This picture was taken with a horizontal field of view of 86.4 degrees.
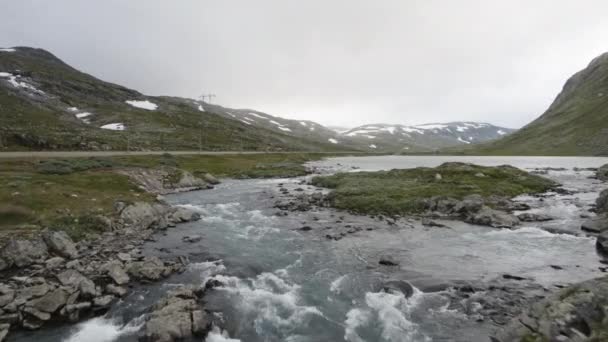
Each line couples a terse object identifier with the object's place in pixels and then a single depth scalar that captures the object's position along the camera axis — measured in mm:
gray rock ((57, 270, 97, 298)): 17734
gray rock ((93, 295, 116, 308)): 17078
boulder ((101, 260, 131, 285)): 19738
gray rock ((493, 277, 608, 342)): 11664
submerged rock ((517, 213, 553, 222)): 34438
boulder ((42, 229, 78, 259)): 23094
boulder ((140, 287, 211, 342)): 14551
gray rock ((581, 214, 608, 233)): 29672
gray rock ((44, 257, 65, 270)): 20867
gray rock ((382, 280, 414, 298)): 19250
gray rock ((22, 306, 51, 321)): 15727
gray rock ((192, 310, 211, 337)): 15080
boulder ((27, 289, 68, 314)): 16234
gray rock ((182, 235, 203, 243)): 28681
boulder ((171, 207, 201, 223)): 35194
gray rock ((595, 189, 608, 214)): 35125
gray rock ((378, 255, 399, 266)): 23609
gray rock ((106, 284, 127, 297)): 18391
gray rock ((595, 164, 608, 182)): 68844
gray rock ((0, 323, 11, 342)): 14195
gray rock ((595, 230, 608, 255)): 24672
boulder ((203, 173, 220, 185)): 67250
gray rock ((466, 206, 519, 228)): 32944
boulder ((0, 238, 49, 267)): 21141
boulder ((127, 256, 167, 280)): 20625
